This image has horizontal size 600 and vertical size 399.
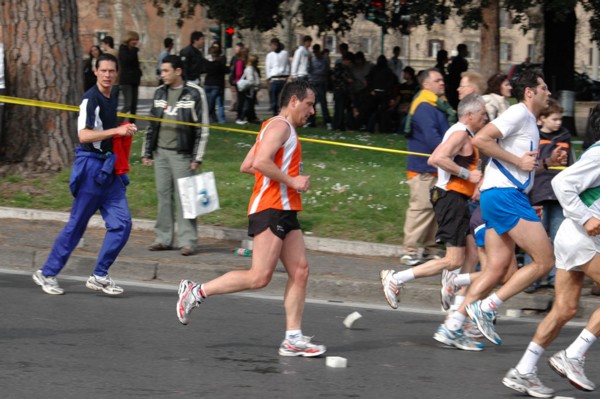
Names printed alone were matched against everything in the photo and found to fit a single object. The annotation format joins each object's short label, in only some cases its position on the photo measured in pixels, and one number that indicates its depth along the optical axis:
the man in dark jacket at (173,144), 11.20
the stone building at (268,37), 61.53
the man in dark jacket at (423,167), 10.73
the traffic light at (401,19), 24.38
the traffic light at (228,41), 31.40
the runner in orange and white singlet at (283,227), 7.44
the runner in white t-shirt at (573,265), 6.38
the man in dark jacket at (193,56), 20.31
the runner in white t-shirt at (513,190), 7.52
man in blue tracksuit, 9.47
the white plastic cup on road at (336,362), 7.28
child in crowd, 9.88
